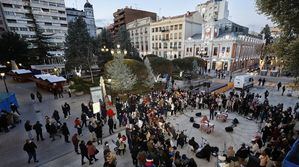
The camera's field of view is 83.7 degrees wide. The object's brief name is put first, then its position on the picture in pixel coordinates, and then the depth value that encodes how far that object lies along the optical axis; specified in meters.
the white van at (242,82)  24.52
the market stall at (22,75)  29.30
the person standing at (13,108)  14.61
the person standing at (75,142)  9.25
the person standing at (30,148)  8.62
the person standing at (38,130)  10.87
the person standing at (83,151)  8.38
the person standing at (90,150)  8.53
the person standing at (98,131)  10.48
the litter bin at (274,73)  35.47
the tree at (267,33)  62.02
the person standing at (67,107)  14.80
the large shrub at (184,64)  34.91
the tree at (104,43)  37.66
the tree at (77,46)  31.56
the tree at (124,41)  43.53
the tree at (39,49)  36.66
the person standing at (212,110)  14.65
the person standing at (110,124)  11.77
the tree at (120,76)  20.97
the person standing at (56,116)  12.75
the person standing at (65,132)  10.54
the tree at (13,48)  35.75
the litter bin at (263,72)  37.53
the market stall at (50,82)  21.82
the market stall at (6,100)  14.15
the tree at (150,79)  24.09
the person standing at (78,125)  11.28
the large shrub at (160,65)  31.06
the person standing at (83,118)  12.73
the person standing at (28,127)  10.68
